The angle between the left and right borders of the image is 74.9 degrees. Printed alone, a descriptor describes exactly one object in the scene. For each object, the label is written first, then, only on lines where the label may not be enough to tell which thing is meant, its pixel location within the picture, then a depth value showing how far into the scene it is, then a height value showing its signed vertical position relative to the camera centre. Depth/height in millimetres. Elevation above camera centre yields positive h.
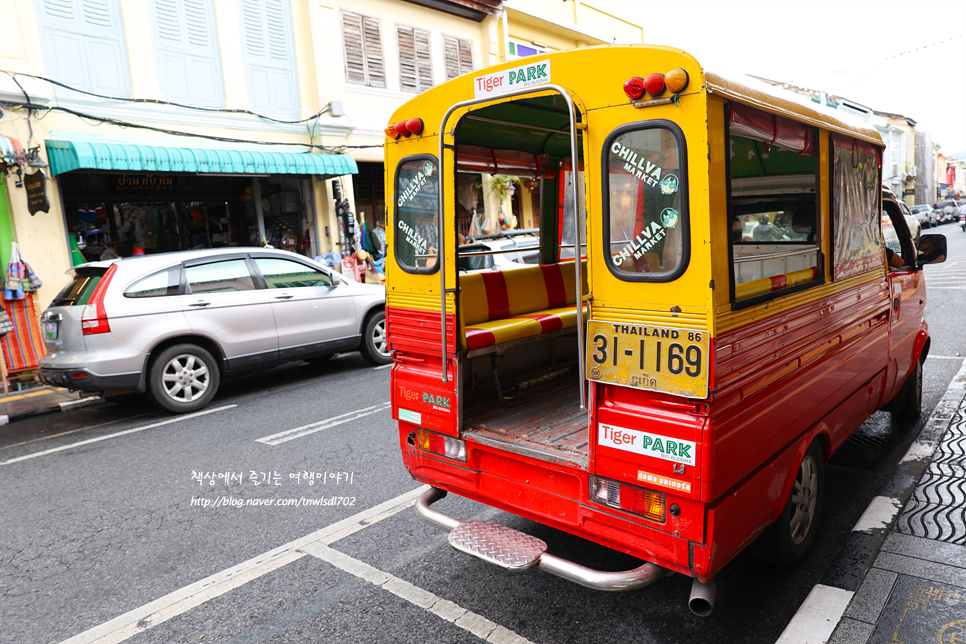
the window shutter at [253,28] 12625 +4805
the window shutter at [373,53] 14453 +4712
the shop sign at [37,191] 9578 +1415
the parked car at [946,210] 48903 +613
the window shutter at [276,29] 12977 +4896
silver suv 6727 -568
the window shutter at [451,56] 16078 +5039
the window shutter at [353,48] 14064 +4756
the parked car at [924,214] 38812 +279
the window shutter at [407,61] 15047 +4674
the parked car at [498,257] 8445 -99
